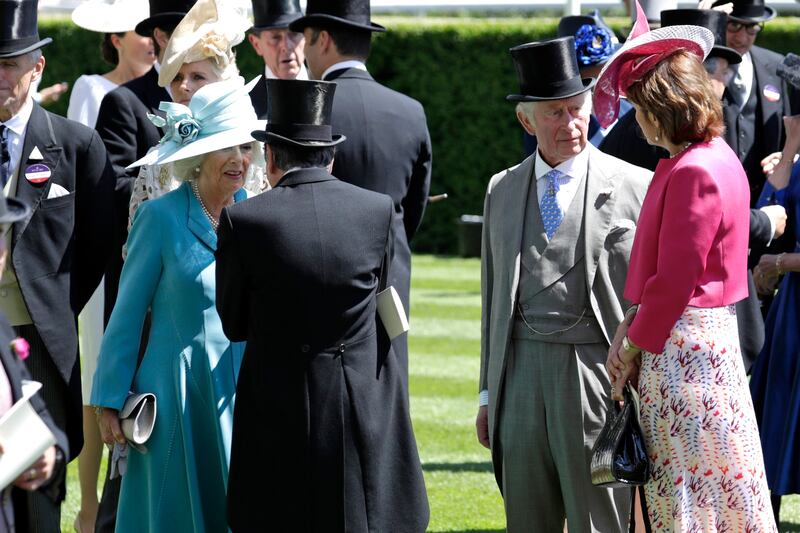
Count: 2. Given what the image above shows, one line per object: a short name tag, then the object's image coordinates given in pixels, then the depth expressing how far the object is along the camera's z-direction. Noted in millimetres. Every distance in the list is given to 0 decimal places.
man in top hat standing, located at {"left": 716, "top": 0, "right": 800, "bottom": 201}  14609
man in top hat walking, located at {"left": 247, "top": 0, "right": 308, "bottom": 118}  15156
